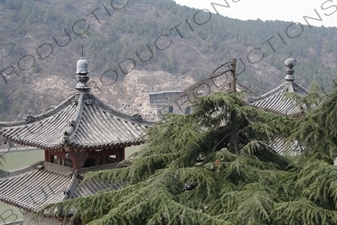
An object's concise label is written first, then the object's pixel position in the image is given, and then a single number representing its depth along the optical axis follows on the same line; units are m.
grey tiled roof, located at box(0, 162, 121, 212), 11.18
